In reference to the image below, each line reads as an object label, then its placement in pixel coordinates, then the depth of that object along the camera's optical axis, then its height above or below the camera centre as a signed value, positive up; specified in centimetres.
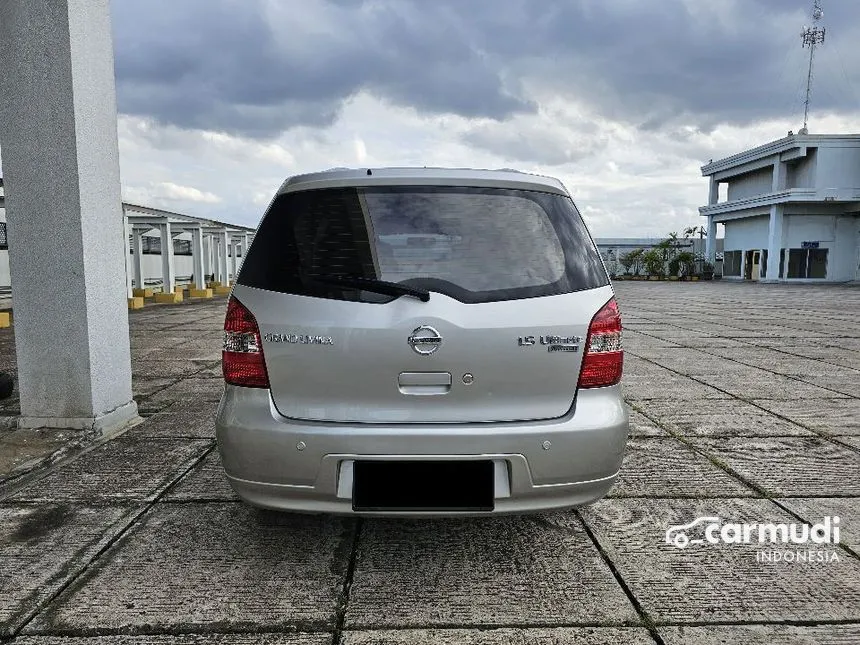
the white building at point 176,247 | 1967 +66
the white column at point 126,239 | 1759 +61
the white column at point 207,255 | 2862 +29
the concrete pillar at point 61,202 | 436 +43
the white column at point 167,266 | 2106 -18
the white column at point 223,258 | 3142 +16
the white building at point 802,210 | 4388 +416
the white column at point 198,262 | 2426 -5
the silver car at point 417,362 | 241 -40
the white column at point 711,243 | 5619 +193
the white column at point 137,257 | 2039 +12
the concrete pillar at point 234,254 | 3618 +42
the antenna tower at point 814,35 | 5229 +1972
